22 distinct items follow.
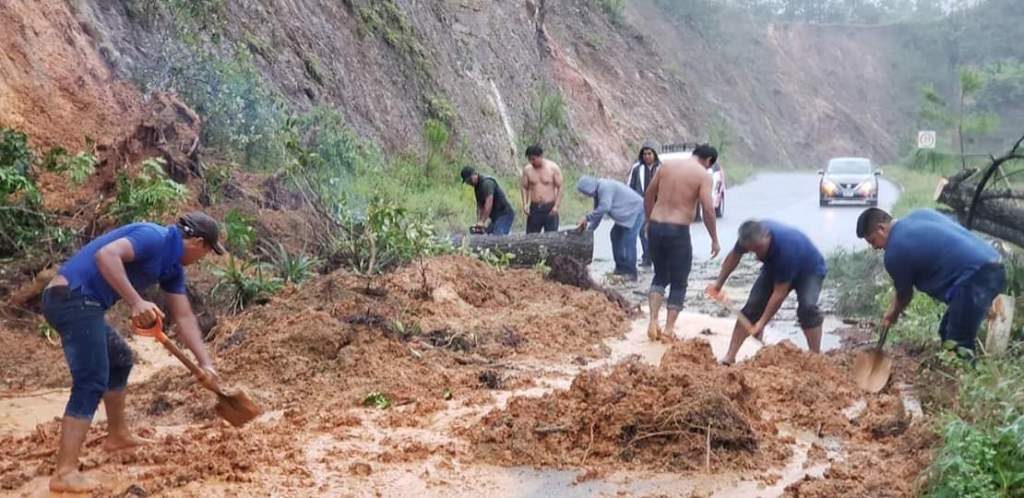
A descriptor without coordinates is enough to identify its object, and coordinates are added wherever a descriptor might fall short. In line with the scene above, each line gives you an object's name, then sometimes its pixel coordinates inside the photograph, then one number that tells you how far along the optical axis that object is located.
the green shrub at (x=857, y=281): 11.34
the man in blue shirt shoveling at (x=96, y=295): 5.47
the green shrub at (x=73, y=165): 10.47
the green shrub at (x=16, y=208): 9.83
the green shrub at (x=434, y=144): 21.75
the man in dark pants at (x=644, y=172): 14.43
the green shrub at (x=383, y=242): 10.82
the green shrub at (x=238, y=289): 9.80
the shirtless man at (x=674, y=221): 9.80
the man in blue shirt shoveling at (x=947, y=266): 7.12
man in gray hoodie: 13.90
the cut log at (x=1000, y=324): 7.23
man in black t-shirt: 13.80
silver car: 27.16
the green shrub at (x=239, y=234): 10.63
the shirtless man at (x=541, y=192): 13.98
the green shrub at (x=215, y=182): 12.13
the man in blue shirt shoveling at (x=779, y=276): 8.53
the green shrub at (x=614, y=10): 49.25
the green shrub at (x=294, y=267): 10.48
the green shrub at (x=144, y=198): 10.23
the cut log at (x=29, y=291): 9.12
